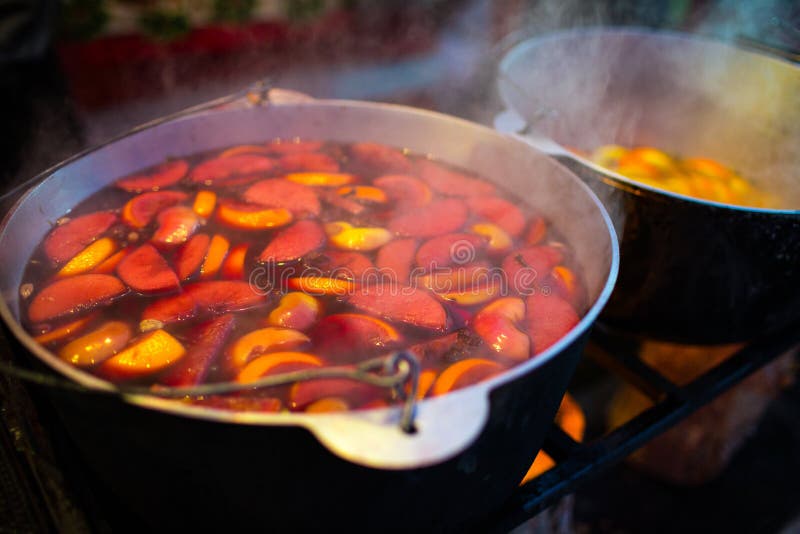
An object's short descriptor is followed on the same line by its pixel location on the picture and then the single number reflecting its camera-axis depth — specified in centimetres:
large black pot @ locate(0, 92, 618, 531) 63
